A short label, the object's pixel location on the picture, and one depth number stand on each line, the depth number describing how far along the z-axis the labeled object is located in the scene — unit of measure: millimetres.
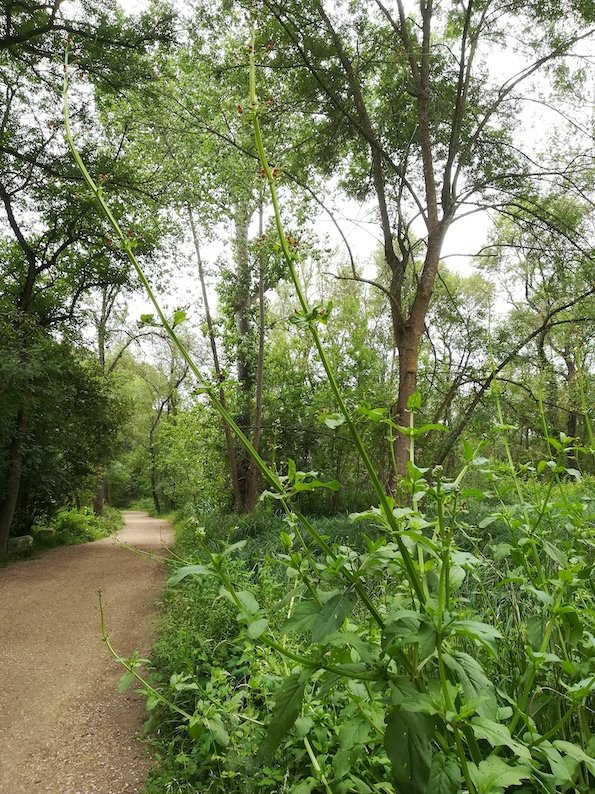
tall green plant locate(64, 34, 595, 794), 953
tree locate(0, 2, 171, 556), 7105
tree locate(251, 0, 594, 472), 6344
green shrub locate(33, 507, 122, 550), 11525
